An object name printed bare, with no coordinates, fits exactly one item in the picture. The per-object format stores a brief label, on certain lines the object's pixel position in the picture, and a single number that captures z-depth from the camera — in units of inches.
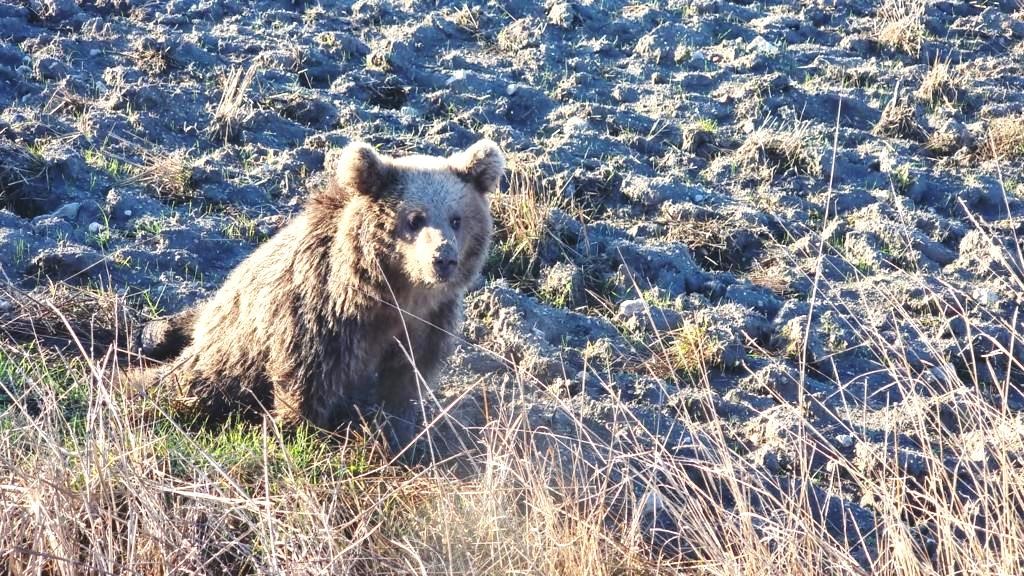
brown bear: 195.0
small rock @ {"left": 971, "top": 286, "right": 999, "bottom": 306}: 237.0
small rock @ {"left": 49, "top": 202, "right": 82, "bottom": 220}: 250.8
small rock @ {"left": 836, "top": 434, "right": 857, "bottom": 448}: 204.5
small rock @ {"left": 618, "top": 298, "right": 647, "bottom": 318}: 235.3
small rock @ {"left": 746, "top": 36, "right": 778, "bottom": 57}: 328.5
